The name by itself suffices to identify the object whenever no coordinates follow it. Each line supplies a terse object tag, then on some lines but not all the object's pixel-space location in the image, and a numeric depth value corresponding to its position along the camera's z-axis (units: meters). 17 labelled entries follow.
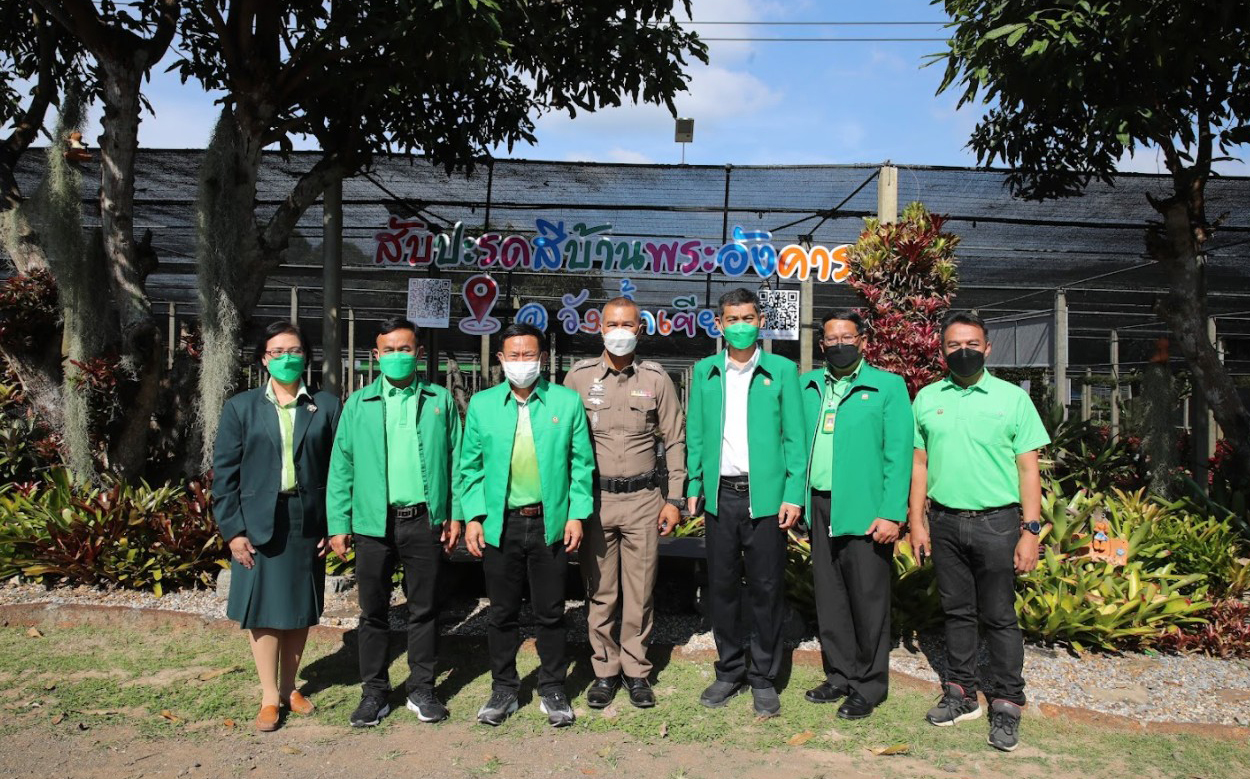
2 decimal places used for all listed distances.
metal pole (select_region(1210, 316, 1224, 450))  7.57
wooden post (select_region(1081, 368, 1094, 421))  11.02
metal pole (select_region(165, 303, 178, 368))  10.90
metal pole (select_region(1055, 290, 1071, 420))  8.12
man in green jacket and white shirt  3.97
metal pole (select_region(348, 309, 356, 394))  12.60
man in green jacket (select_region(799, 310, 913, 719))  3.95
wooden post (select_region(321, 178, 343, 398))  7.36
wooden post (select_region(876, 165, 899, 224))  7.77
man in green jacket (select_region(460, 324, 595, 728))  3.90
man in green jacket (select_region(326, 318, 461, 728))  3.90
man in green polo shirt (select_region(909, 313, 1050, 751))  3.78
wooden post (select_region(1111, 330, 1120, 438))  9.94
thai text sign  8.42
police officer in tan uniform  4.06
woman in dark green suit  3.82
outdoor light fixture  9.17
